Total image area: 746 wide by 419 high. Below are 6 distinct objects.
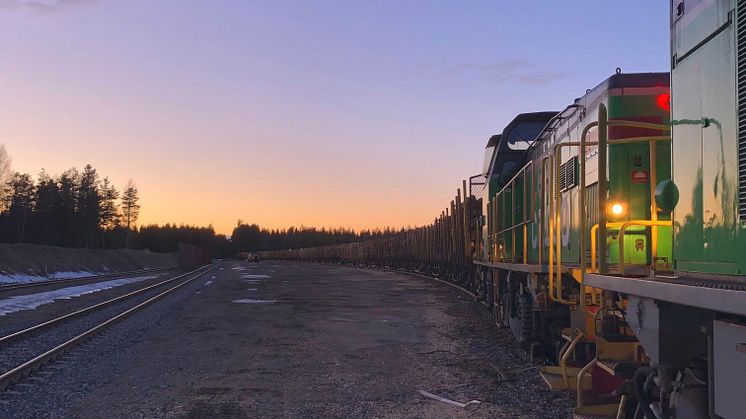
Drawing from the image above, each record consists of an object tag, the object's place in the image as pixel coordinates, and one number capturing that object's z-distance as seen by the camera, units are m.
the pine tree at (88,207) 85.50
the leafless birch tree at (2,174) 64.06
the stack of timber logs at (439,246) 17.86
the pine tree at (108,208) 101.76
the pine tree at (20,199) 72.39
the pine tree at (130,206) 114.94
